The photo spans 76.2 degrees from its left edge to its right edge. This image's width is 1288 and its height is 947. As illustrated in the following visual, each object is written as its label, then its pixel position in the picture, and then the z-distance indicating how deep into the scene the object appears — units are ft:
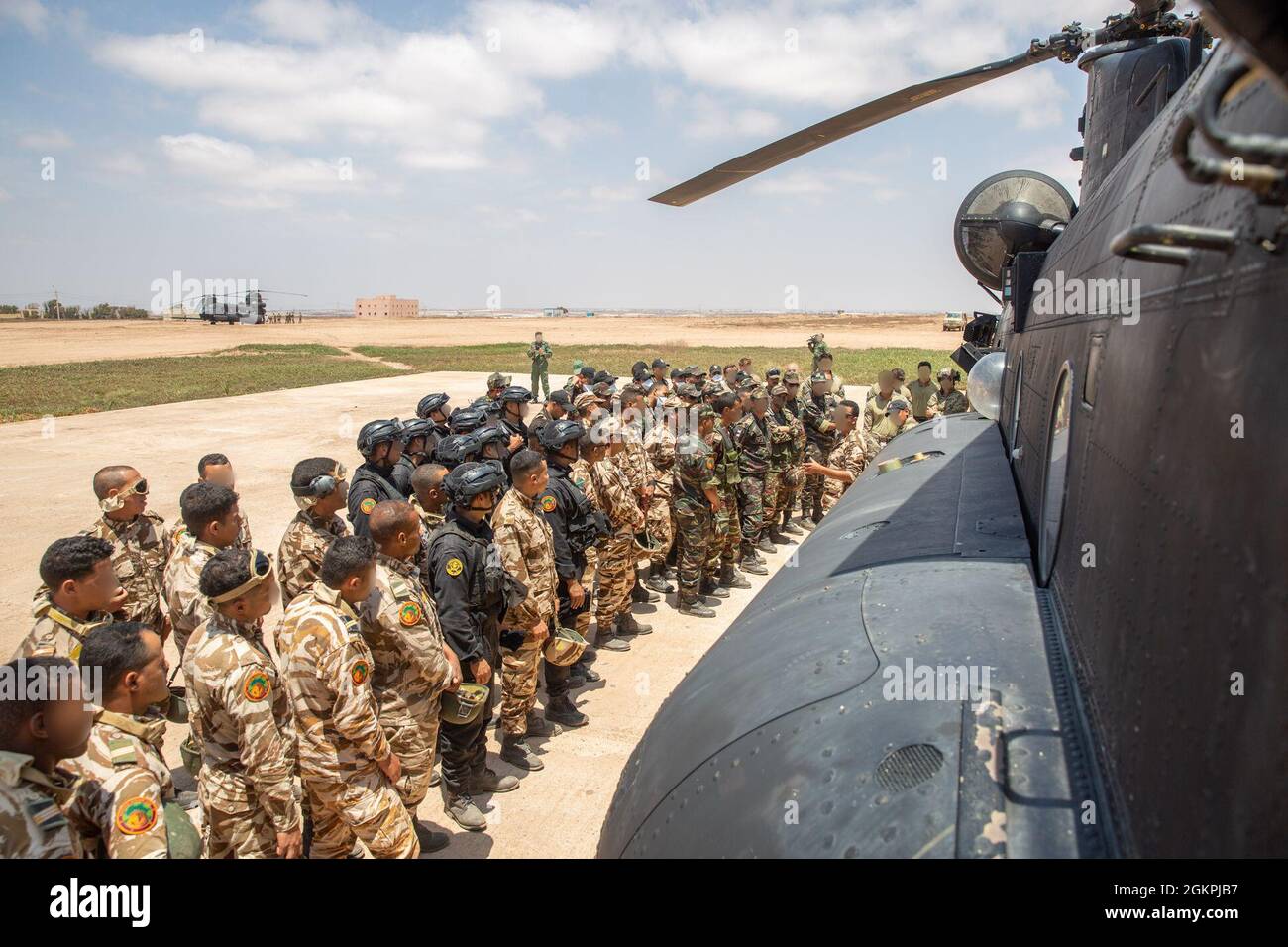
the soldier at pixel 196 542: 15.93
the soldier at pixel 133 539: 18.28
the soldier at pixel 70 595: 13.37
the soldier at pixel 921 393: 41.32
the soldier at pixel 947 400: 39.60
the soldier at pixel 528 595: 18.67
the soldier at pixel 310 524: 18.03
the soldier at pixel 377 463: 22.63
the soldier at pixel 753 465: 33.78
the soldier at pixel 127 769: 9.25
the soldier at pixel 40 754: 8.02
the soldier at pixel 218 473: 19.83
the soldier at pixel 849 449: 35.91
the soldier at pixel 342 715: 12.17
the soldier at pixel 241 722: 11.53
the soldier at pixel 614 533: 24.56
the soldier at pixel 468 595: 16.62
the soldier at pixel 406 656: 14.06
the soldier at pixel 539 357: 81.76
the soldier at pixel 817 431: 39.81
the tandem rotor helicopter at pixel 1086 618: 4.65
